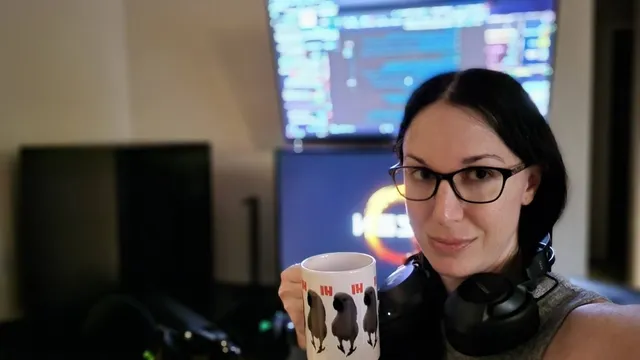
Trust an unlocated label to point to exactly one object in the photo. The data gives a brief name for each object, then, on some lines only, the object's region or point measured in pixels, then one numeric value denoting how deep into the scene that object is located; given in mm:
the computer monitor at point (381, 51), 1648
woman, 733
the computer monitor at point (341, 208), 1721
